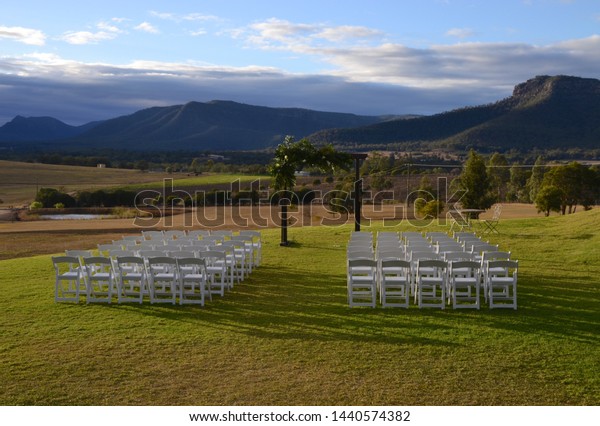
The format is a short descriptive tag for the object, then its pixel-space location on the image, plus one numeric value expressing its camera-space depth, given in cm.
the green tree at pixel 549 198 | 2997
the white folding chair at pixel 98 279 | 1016
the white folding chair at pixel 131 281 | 1012
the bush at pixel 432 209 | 2877
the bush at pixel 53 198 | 5450
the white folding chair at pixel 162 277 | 1016
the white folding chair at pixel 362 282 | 984
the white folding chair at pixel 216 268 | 1091
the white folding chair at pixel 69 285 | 1045
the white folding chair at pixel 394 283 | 988
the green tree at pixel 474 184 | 2714
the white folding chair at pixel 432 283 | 971
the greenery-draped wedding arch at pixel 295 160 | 1847
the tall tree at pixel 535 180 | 3841
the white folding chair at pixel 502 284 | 981
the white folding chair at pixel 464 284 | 966
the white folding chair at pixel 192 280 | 1001
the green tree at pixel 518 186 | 4316
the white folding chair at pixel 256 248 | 1478
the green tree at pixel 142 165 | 7513
